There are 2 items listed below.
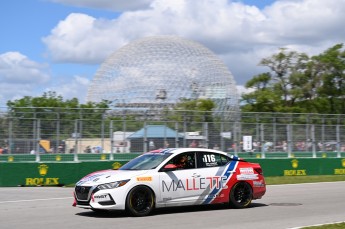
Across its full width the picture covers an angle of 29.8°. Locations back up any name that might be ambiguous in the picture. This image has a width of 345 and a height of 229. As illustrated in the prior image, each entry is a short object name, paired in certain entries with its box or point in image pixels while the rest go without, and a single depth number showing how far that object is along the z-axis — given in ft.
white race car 42.83
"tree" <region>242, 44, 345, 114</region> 221.25
